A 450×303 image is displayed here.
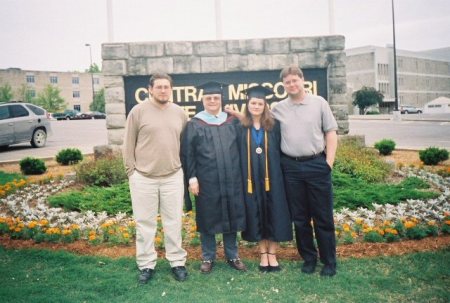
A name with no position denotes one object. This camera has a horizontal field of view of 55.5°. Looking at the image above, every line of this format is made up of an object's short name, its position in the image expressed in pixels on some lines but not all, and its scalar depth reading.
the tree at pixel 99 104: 63.47
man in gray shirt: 3.95
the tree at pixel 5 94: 54.36
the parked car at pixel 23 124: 14.09
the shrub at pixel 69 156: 10.22
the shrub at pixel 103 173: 7.80
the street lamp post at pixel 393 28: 34.62
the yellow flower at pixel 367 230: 4.74
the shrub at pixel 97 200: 6.28
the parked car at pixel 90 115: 52.59
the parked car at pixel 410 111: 52.06
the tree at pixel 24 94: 59.75
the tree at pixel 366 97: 46.66
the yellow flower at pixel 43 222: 5.33
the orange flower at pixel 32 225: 5.07
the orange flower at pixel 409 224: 4.68
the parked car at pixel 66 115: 51.25
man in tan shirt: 3.92
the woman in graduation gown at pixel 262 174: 4.01
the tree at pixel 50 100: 60.47
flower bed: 4.77
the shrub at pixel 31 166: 9.34
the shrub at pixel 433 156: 8.97
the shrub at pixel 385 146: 10.08
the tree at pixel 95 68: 100.52
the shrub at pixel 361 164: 7.66
